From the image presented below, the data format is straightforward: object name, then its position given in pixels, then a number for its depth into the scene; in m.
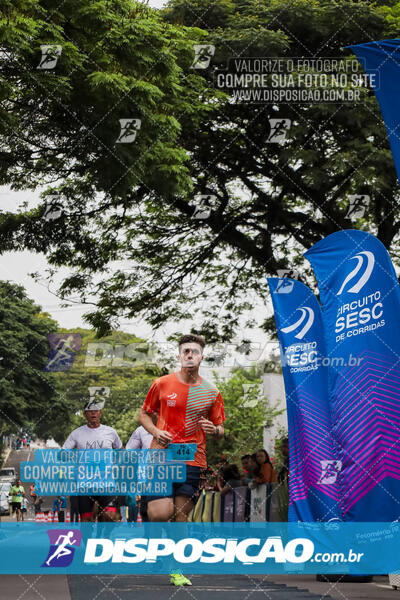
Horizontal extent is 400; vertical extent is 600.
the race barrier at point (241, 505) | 11.62
